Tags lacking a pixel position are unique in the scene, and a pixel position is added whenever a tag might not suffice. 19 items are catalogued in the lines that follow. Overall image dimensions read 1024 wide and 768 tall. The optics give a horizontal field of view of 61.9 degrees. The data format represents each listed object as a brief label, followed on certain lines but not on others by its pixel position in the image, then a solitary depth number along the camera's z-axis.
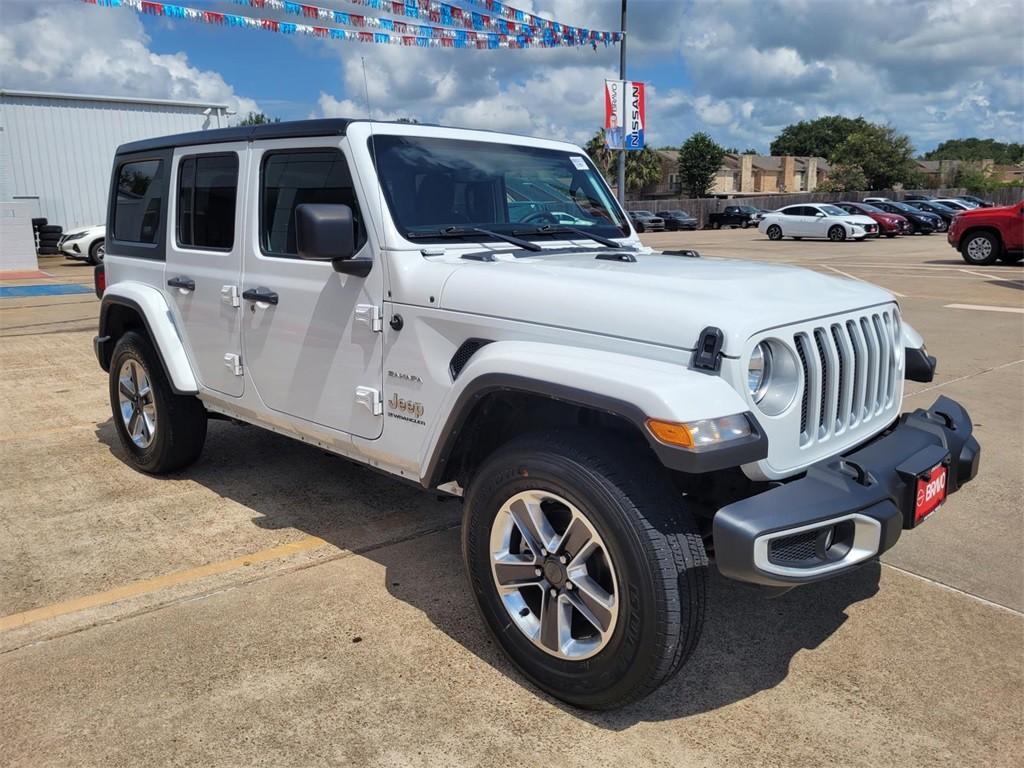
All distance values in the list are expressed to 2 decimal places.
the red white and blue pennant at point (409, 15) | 10.74
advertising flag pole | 17.98
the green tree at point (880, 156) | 67.94
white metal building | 24.84
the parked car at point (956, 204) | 39.61
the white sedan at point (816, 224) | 30.47
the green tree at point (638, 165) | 67.12
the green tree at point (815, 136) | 128.38
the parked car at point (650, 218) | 37.52
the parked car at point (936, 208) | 37.62
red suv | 18.00
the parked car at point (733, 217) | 46.50
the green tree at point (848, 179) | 67.38
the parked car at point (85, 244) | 21.55
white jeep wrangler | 2.52
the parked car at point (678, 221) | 44.53
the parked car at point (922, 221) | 34.44
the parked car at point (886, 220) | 32.66
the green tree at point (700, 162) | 73.44
